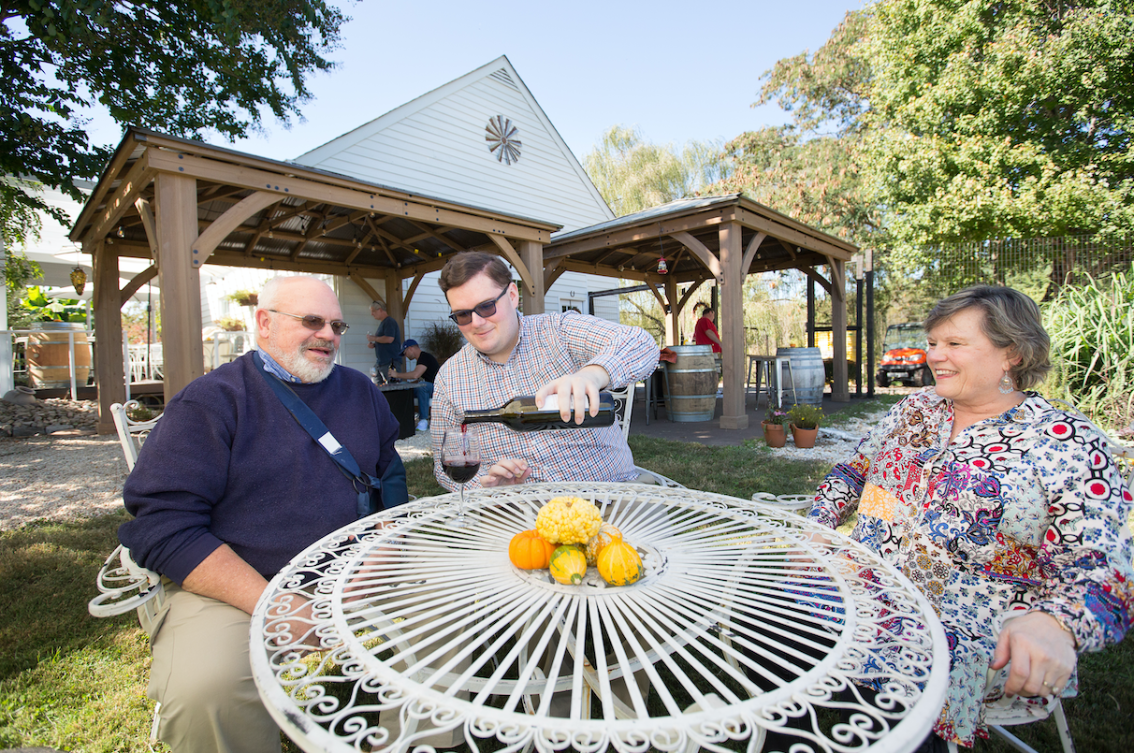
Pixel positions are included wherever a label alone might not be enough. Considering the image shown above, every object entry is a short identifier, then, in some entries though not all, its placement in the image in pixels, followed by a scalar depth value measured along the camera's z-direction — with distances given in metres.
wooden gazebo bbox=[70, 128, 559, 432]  3.99
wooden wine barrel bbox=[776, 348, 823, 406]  8.00
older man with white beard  1.17
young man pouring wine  1.91
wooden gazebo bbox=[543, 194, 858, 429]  6.70
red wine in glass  1.39
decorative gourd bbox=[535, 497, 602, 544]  1.15
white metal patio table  0.73
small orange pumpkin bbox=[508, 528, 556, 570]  1.19
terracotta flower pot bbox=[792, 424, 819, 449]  5.36
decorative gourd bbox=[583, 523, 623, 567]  1.19
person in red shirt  8.38
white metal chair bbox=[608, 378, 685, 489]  3.22
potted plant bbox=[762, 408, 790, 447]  5.39
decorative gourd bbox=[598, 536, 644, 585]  1.10
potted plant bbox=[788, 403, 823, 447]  5.37
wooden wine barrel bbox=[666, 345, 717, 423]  7.11
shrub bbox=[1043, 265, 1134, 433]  4.29
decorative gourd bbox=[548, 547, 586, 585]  1.09
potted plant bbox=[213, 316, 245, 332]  10.17
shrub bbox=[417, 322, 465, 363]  9.20
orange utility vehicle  12.00
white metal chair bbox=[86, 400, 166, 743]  1.28
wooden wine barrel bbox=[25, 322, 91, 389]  8.98
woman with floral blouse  1.08
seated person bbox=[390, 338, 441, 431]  6.86
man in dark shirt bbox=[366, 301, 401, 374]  7.58
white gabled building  8.92
